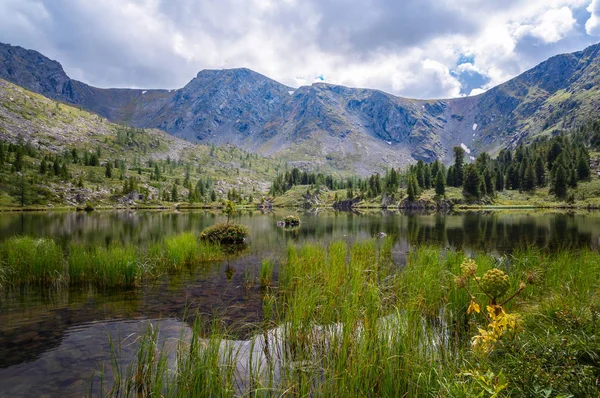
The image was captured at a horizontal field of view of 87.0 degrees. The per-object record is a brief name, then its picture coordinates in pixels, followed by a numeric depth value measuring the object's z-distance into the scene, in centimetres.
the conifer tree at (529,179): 17688
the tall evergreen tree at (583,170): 15800
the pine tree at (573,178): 15512
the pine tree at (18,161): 16468
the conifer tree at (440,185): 16475
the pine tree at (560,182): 15350
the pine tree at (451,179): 18450
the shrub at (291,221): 6779
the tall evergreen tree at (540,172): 18025
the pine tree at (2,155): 16438
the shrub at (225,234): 3397
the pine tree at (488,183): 17288
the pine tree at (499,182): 18985
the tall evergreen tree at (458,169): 18188
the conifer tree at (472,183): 16438
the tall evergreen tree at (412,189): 17002
